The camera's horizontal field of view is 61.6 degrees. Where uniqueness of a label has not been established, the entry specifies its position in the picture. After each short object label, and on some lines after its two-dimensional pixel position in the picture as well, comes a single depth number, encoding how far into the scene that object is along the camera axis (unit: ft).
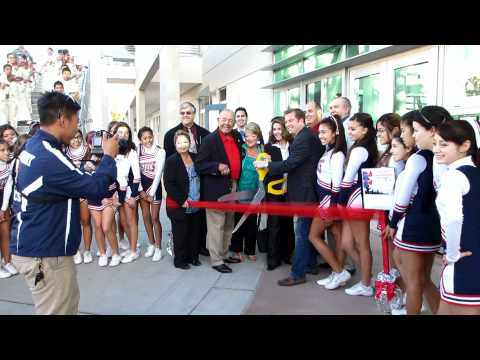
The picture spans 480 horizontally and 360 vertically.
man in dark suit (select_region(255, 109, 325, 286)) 13.17
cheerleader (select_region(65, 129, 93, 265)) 16.39
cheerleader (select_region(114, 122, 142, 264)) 15.93
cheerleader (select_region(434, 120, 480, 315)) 6.86
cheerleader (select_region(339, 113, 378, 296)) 11.47
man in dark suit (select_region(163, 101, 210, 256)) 16.43
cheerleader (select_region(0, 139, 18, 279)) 14.39
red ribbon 11.69
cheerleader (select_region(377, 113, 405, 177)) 11.30
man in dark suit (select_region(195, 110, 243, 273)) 15.10
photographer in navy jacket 7.52
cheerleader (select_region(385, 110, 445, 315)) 8.91
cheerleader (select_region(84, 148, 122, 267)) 15.75
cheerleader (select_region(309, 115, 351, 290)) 12.25
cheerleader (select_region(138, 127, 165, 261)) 16.44
